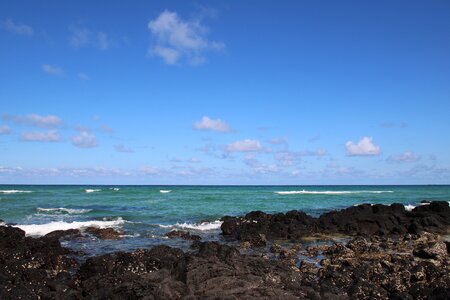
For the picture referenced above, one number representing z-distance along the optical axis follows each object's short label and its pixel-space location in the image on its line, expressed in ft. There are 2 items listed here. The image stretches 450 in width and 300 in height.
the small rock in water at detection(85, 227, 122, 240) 72.41
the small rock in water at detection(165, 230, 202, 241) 72.38
